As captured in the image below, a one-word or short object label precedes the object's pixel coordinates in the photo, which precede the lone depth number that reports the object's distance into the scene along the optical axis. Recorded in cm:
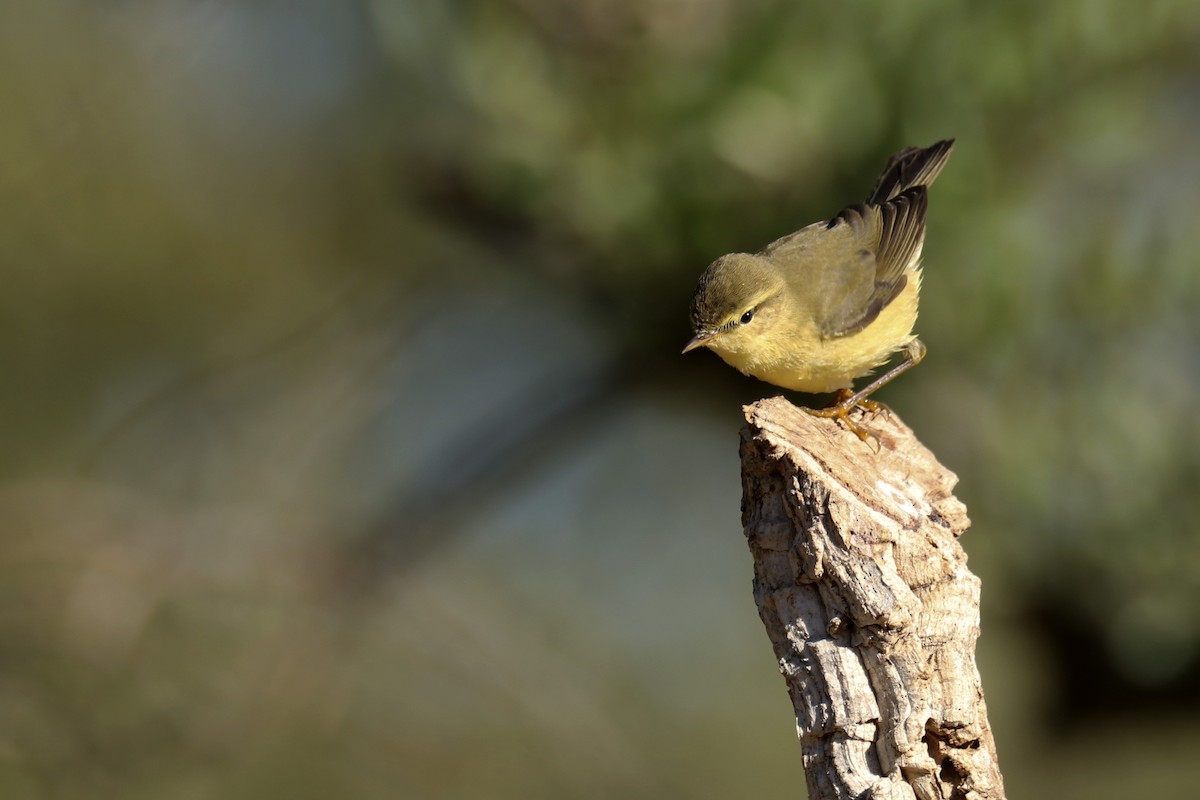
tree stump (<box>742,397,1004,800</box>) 459
